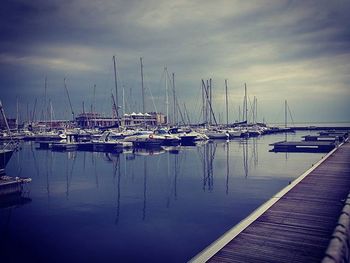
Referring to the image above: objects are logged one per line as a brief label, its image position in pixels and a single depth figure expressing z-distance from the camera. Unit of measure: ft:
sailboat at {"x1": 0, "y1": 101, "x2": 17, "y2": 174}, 81.31
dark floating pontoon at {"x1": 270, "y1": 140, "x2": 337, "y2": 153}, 156.04
